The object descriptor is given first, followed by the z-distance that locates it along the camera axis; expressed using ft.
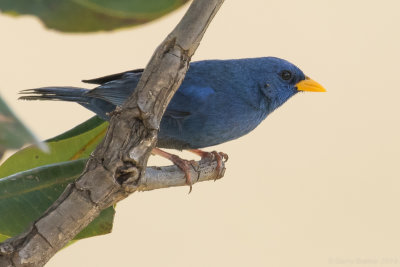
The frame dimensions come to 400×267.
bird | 8.04
